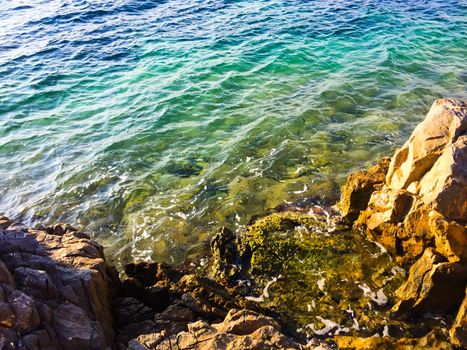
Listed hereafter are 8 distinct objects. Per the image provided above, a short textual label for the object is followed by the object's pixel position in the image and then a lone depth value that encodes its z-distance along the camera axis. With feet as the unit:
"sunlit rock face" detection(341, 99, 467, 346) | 25.21
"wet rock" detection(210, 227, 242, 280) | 30.35
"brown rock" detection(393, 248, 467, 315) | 24.93
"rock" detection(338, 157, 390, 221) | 33.12
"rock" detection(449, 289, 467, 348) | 23.38
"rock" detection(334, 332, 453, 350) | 23.04
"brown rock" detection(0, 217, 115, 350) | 18.92
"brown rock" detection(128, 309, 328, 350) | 20.41
